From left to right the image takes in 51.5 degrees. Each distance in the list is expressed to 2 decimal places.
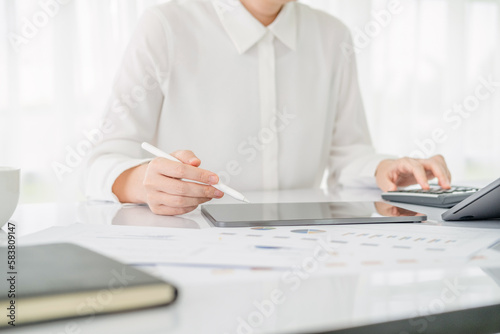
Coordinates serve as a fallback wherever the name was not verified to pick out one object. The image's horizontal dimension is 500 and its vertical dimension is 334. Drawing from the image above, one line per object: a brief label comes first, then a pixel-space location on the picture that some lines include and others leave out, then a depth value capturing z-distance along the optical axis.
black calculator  0.88
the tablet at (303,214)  0.69
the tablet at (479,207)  0.69
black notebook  0.32
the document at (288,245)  0.48
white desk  0.33
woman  1.29
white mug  0.67
